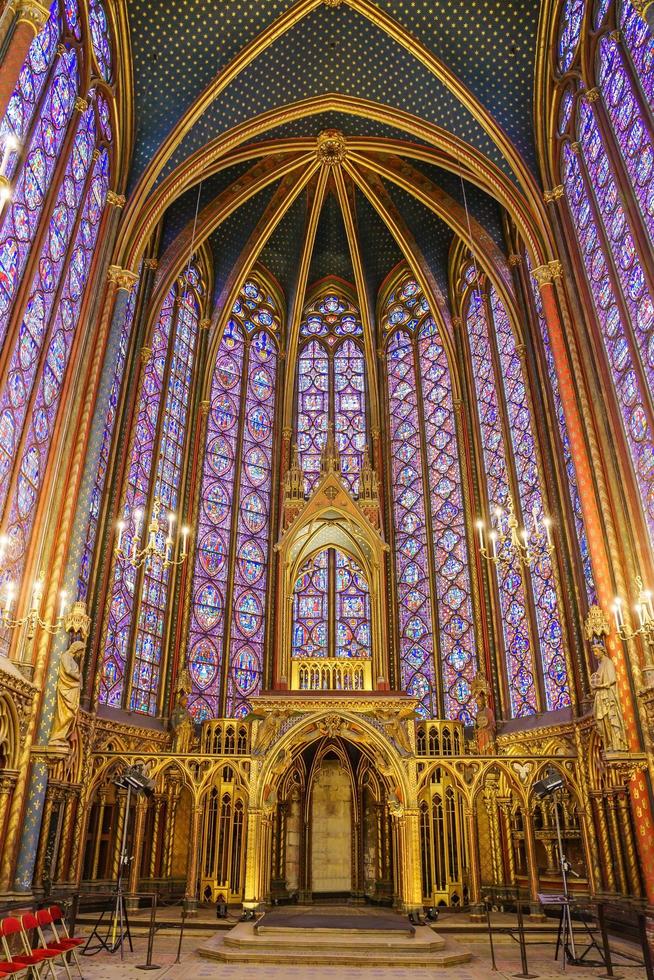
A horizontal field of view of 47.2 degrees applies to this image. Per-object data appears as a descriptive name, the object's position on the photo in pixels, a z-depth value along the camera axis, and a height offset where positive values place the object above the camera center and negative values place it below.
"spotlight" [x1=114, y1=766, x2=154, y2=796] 12.16 +1.16
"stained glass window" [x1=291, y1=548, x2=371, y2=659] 21.56 +6.61
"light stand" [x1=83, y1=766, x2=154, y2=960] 10.85 -0.60
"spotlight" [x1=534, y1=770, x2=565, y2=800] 11.79 +1.07
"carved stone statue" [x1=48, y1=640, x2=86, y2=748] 12.70 +2.54
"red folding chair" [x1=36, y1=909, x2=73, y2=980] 8.37 -0.88
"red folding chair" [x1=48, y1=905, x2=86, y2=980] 8.72 -0.89
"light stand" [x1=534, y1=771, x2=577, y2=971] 10.13 -0.23
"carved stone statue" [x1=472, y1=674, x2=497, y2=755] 17.38 +2.97
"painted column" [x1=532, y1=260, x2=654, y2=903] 12.06 +5.46
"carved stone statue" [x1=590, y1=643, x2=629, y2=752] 12.52 +2.36
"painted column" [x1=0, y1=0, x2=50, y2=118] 10.42 +10.58
